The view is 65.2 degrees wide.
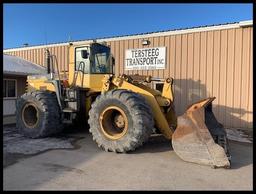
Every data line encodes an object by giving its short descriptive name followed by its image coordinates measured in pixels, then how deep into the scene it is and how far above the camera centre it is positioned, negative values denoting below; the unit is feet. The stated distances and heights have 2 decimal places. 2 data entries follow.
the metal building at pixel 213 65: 24.41 +3.42
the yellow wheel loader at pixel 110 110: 13.77 -1.66
